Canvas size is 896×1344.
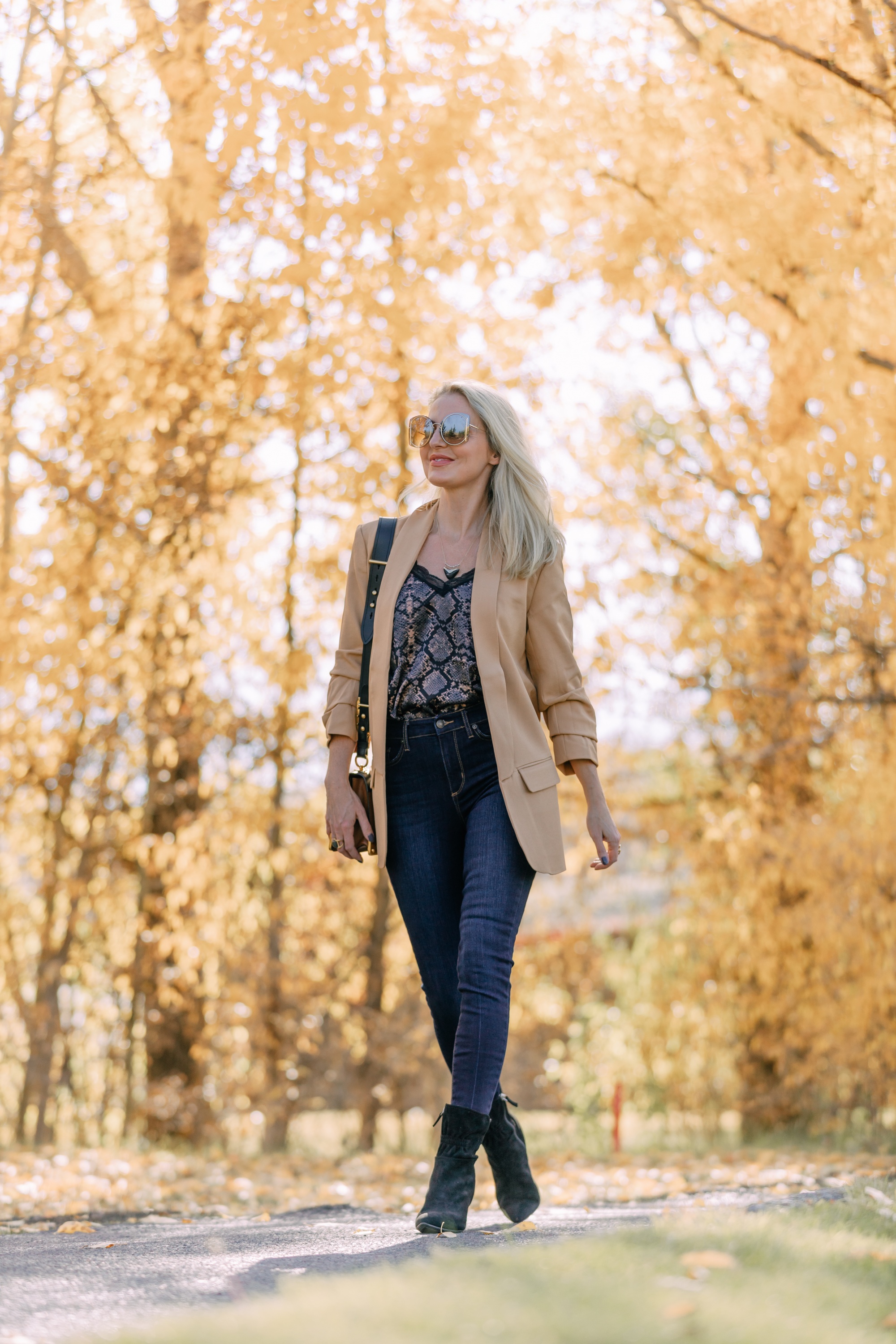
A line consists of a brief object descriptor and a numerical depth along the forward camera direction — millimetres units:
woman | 6816
